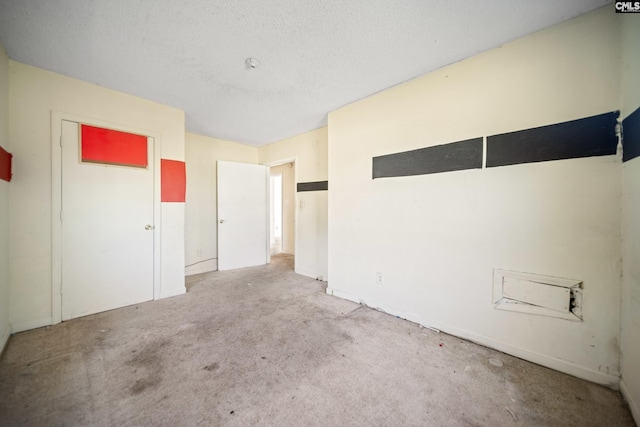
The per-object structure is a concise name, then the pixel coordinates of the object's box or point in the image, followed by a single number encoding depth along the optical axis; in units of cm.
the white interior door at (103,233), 230
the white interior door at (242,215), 420
